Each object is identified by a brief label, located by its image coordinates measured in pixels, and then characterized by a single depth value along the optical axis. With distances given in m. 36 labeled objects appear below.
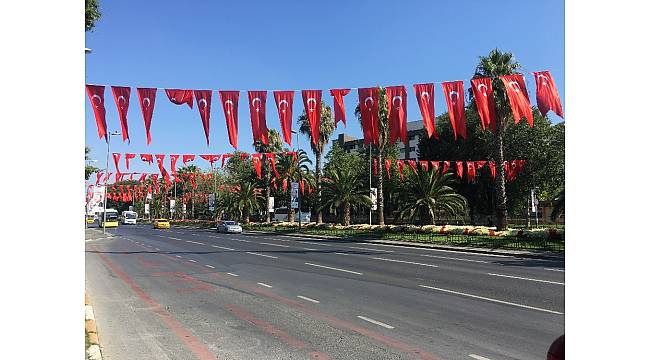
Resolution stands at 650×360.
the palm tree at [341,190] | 45.50
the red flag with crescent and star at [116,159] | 33.08
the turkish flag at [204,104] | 16.05
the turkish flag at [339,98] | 17.17
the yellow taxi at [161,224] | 66.31
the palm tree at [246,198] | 63.41
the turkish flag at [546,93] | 16.11
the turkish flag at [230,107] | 16.03
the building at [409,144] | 100.50
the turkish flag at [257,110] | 16.38
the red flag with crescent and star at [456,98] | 16.89
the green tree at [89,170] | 25.57
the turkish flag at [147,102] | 15.14
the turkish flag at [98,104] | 14.13
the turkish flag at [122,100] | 14.77
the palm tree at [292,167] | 57.00
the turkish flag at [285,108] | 16.66
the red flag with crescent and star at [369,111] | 16.78
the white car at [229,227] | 50.66
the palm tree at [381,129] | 40.97
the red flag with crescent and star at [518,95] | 16.72
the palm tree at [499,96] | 31.52
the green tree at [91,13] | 13.20
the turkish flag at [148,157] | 32.47
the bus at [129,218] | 83.76
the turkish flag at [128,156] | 33.24
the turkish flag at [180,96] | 15.70
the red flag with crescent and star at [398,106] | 17.05
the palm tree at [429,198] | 36.59
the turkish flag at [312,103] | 16.97
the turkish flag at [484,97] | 16.72
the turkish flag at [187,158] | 32.84
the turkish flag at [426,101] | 16.97
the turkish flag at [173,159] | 32.42
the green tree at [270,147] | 60.08
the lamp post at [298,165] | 57.34
